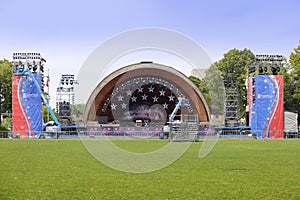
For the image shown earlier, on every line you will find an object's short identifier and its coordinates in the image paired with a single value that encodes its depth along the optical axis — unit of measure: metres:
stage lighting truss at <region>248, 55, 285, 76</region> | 51.66
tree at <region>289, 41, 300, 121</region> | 54.03
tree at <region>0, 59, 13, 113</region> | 68.62
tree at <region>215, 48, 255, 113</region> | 73.81
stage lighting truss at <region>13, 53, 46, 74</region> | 50.72
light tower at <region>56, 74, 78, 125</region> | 55.21
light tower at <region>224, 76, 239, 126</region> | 55.25
